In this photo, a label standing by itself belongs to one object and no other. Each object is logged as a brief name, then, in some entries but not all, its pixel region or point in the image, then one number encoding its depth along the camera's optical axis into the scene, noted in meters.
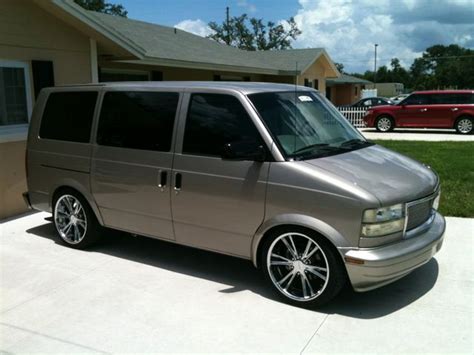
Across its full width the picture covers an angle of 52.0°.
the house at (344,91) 42.62
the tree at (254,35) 60.41
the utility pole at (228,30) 58.44
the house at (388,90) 86.41
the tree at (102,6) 49.64
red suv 20.12
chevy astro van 3.95
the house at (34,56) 7.27
